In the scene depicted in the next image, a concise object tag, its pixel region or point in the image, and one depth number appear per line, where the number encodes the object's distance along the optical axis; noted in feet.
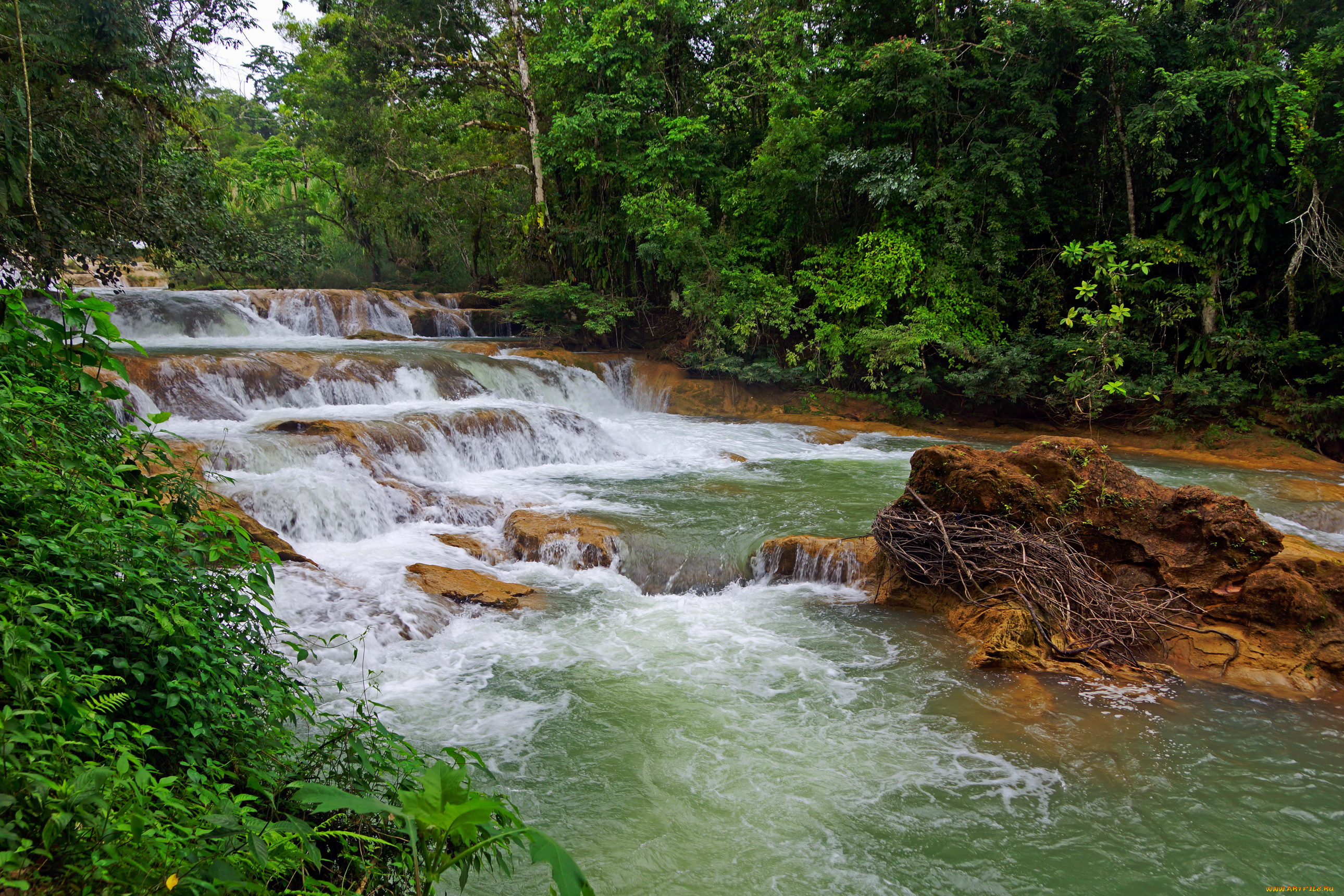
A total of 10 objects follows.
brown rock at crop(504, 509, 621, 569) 24.06
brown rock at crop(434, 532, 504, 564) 24.36
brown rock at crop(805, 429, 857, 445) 42.86
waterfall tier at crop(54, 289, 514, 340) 46.42
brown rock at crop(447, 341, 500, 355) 49.09
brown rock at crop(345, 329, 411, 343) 51.85
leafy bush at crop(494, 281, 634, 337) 53.52
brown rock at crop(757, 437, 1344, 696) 17.06
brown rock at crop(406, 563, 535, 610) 20.81
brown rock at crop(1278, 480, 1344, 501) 29.37
